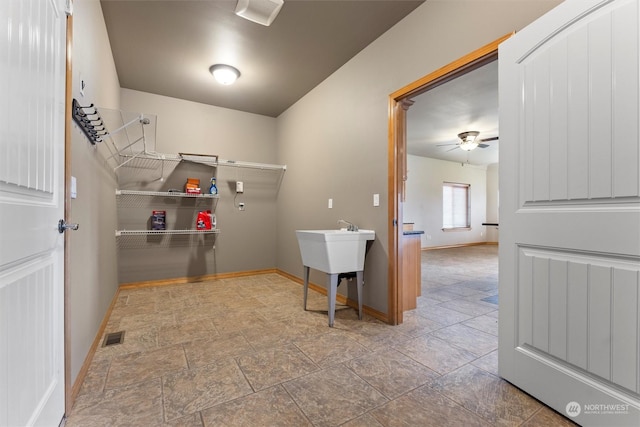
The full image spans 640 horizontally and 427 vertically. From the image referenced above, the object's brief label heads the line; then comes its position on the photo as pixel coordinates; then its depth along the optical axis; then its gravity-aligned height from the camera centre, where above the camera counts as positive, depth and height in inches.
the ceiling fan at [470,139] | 204.2 +55.7
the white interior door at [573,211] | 44.0 +0.4
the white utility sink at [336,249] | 93.5 -13.0
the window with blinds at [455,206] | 315.9 +8.0
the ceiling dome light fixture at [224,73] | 121.6 +61.8
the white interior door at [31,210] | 31.2 +0.2
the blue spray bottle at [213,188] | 152.4 +13.2
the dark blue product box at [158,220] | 143.4 -4.3
